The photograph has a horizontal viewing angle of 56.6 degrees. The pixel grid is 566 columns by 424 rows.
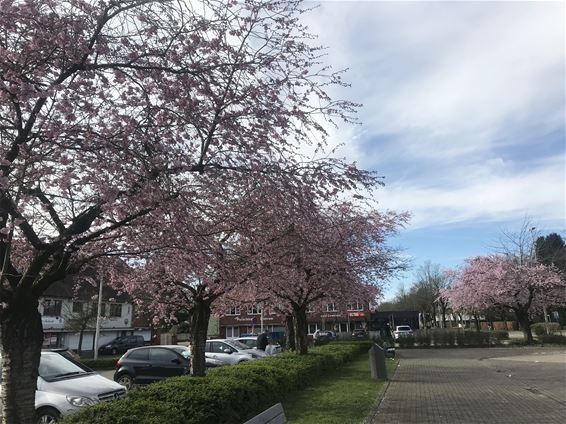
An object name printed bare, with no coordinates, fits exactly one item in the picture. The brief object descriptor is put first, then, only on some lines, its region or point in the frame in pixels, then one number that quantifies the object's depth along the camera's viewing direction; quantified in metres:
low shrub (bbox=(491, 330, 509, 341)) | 41.48
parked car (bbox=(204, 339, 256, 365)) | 20.66
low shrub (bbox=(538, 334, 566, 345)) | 35.72
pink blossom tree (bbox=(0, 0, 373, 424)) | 5.21
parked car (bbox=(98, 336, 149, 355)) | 46.94
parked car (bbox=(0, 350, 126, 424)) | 8.72
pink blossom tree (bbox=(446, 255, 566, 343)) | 37.41
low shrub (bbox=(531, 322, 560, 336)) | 43.97
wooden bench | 4.98
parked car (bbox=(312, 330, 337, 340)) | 47.47
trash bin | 16.19
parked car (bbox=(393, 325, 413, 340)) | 50.25
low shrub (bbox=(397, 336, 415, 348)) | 38.44
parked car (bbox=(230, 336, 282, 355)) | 25.70
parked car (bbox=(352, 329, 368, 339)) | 48.16
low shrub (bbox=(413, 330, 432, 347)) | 38.41
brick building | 74.62
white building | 39.72
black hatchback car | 17.11
